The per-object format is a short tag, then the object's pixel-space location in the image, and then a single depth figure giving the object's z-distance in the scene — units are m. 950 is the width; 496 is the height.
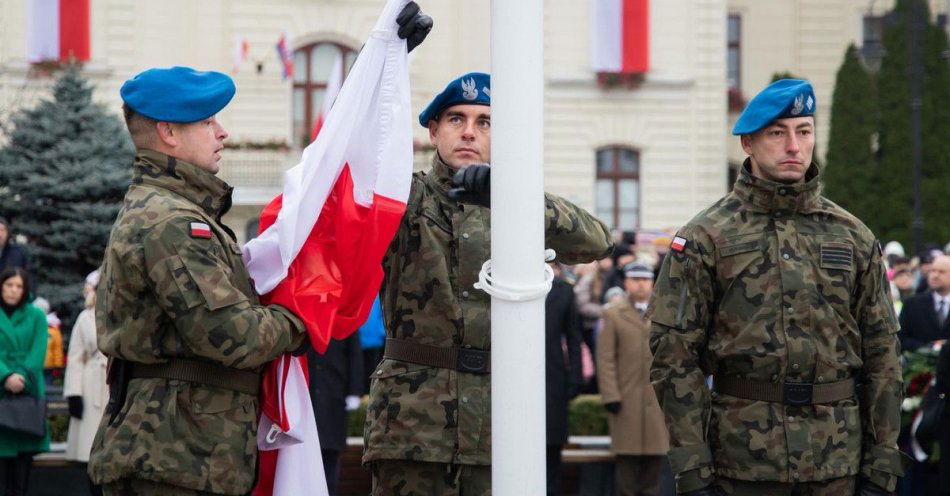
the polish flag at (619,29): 37.50
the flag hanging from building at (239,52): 36.31
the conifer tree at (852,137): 35.22
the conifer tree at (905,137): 34.31
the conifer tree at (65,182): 19.23
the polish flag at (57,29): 35.31
